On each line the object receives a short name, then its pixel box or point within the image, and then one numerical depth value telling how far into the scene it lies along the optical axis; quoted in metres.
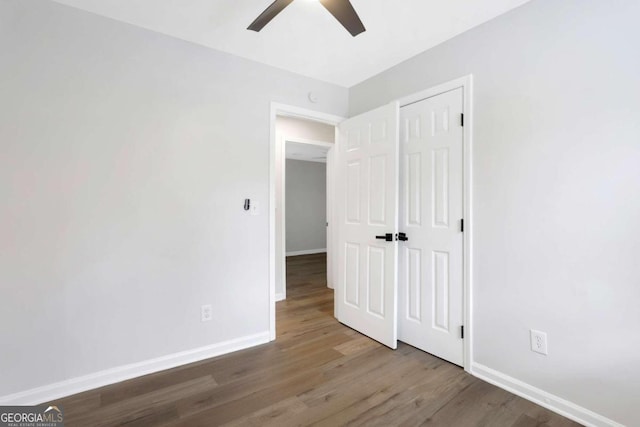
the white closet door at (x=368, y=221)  2.51
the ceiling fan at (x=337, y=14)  1.48
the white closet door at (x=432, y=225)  2.19
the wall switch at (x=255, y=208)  2.58
